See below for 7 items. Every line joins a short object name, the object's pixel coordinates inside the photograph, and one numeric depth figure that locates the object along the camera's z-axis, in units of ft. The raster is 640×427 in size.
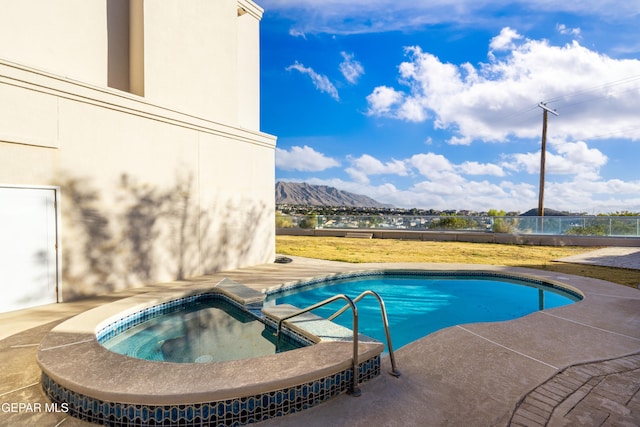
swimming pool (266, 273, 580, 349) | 18.90
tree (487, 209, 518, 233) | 58.13
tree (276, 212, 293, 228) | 74.02
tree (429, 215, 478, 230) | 63.26
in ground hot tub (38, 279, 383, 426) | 7.93
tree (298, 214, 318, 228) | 72.13
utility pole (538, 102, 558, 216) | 68.44
